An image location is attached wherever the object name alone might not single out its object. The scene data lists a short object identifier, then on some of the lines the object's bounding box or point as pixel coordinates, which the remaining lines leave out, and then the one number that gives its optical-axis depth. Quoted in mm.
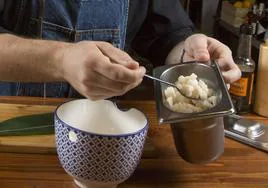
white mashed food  720
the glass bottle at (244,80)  1002
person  650
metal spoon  762
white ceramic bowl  658
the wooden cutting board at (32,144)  795
